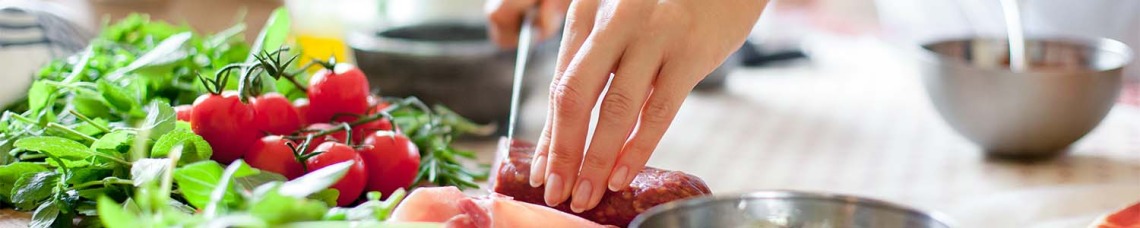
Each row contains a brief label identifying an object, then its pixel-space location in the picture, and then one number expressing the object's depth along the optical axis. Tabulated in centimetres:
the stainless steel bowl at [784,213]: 73
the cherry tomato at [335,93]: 105
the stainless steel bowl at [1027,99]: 136
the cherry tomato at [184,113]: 102
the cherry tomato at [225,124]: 95
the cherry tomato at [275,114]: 99
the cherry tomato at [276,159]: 94
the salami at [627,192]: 89
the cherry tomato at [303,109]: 106
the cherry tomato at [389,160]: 101
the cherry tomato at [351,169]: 94
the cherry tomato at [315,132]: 99
